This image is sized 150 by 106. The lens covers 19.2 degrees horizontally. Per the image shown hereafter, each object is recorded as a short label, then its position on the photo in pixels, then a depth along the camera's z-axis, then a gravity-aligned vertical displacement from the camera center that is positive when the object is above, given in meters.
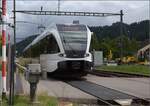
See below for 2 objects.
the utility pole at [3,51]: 12.27 +0.07
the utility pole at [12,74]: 10.77 -0.50
